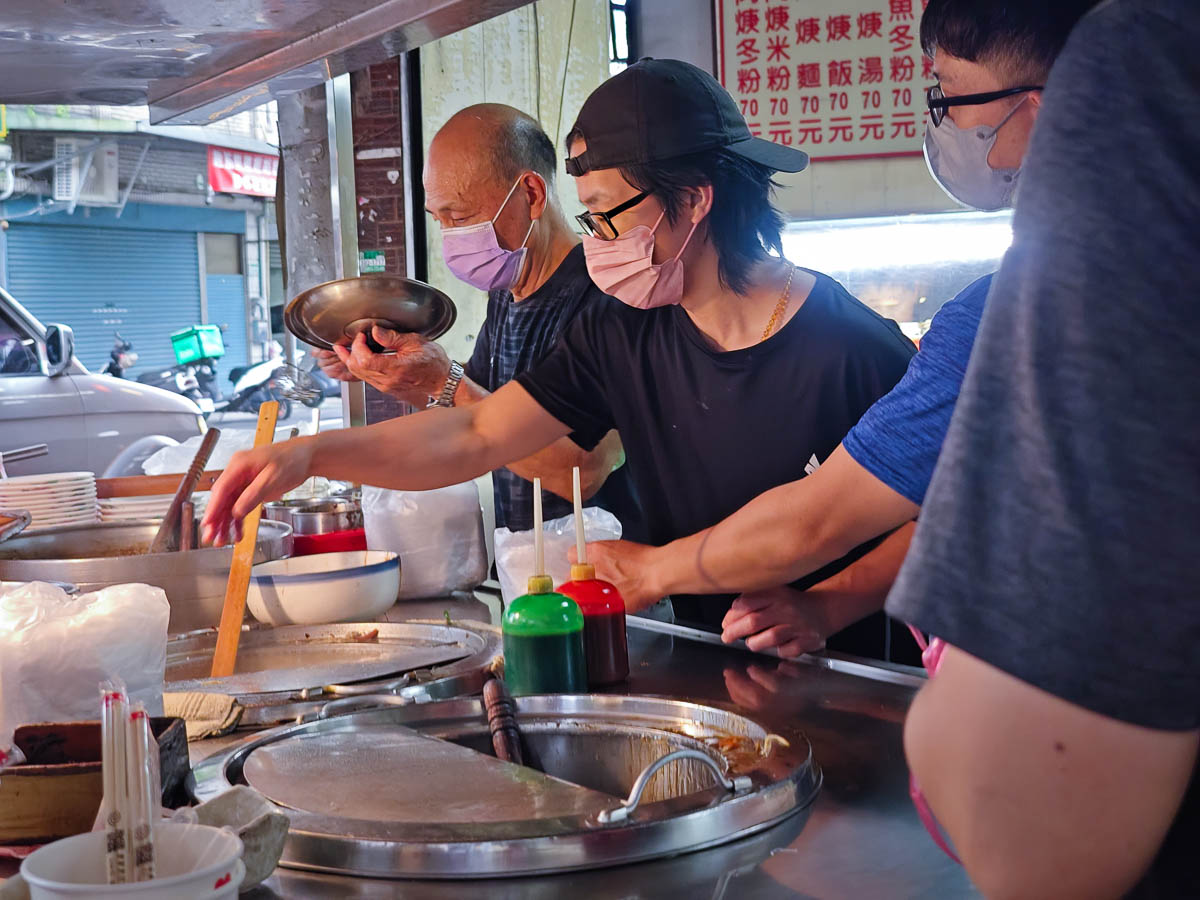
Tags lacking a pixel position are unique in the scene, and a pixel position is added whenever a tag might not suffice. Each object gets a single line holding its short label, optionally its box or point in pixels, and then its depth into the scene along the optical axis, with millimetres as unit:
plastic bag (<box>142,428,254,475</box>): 3833
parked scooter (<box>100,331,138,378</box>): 15625
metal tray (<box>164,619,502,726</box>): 1760
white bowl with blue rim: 2281
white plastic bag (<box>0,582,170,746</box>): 1429
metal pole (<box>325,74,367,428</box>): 4430
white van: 7332
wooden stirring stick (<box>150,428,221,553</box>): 2598
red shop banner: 18859
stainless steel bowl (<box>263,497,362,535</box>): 2898
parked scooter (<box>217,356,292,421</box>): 15289
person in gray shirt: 501
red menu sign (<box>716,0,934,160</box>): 5648
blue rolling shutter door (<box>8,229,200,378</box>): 17875
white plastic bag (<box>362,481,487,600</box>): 2637
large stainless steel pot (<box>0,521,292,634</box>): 2225
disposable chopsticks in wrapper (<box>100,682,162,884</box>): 916
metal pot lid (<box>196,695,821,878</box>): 1162
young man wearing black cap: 2305
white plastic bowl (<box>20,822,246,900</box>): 898
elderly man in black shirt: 3162
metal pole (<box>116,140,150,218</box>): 18025
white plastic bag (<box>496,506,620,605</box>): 2119
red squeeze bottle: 1841
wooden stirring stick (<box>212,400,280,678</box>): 2057
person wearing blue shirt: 1383
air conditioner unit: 16719
